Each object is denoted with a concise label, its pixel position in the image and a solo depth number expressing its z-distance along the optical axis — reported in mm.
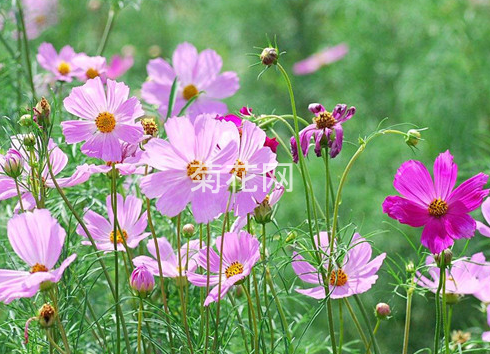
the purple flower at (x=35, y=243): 1689
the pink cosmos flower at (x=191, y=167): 1714
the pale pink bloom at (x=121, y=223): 1855
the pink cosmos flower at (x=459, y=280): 1839
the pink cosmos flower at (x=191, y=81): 2148
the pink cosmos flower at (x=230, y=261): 1728
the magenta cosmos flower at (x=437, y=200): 1737
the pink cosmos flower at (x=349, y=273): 1777
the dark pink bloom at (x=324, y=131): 1762
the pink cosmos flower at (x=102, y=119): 1762
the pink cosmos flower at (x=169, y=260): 1794
